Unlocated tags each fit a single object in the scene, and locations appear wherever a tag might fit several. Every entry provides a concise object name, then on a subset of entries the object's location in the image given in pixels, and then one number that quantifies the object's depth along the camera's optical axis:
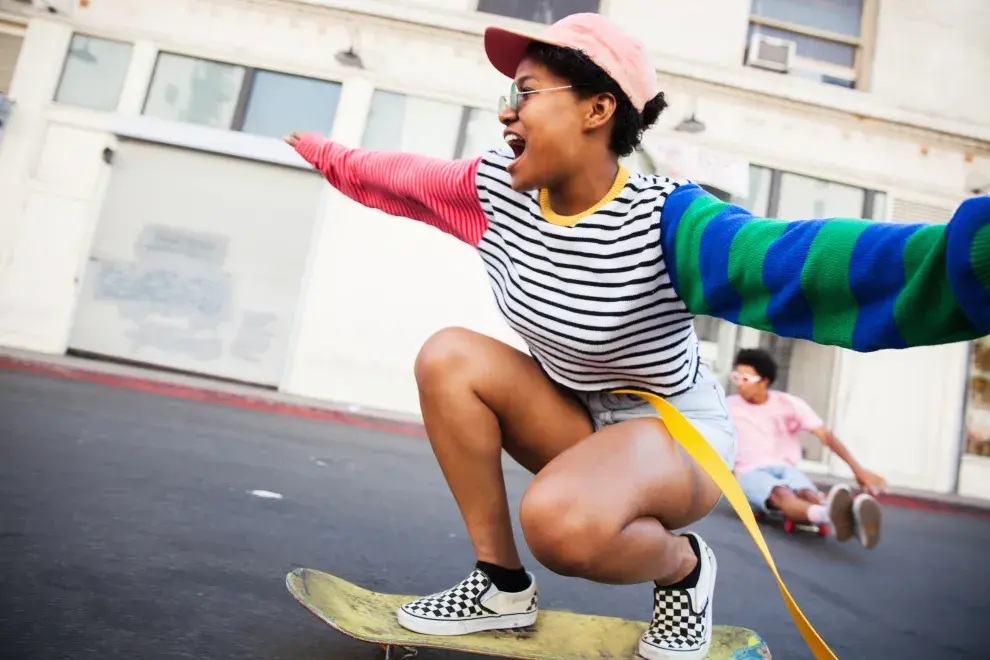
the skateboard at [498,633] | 1.45
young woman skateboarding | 1.36
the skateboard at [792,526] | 4.14
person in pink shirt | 3.79
